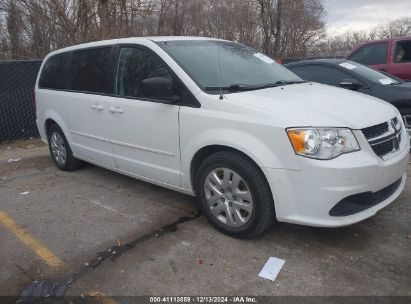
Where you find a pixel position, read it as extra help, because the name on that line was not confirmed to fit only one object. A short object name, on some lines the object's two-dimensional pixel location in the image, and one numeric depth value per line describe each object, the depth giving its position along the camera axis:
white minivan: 3.12
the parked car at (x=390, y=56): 8.20
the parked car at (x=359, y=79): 6.16
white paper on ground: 3.09
